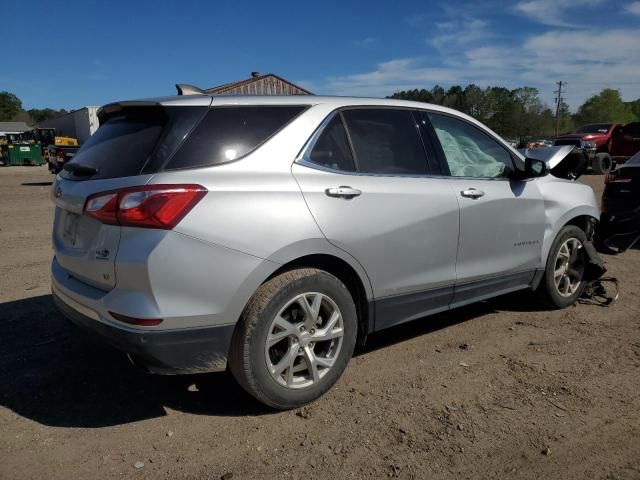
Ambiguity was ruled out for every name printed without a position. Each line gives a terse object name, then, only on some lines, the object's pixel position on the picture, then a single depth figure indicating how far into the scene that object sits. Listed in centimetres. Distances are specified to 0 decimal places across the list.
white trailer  4491
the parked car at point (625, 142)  1842
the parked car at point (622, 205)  641
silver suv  264
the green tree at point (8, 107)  13406
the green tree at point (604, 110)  10288
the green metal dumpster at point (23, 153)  3731
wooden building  2931
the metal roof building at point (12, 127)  10060
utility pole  8488
